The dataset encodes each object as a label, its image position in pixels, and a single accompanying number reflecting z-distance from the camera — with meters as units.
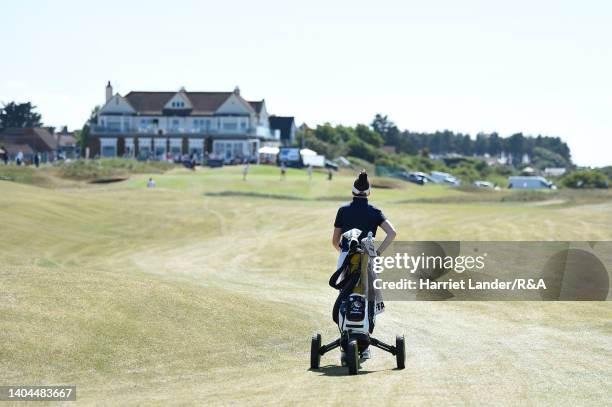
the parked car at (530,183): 125.38
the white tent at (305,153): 131.06
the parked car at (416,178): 123.68
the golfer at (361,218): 15.70
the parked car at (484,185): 126.41
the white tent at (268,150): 136.00
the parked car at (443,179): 136.50
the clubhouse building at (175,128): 153.25
